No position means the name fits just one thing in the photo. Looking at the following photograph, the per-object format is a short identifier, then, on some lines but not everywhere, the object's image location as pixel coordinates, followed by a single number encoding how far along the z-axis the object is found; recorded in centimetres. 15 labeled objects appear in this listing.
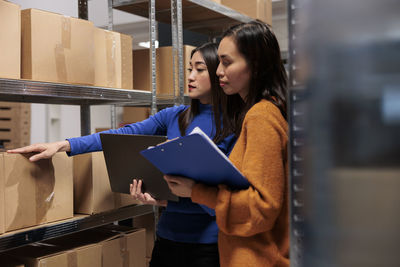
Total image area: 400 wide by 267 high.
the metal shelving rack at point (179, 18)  244
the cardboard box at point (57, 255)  171
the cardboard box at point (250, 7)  352
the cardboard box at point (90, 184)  198
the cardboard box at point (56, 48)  171
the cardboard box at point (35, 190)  158
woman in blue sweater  172
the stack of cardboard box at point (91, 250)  176
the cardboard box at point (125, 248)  202
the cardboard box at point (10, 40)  159
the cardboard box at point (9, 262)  166
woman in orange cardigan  105
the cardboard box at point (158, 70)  270
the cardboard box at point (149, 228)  265
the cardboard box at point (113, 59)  216
